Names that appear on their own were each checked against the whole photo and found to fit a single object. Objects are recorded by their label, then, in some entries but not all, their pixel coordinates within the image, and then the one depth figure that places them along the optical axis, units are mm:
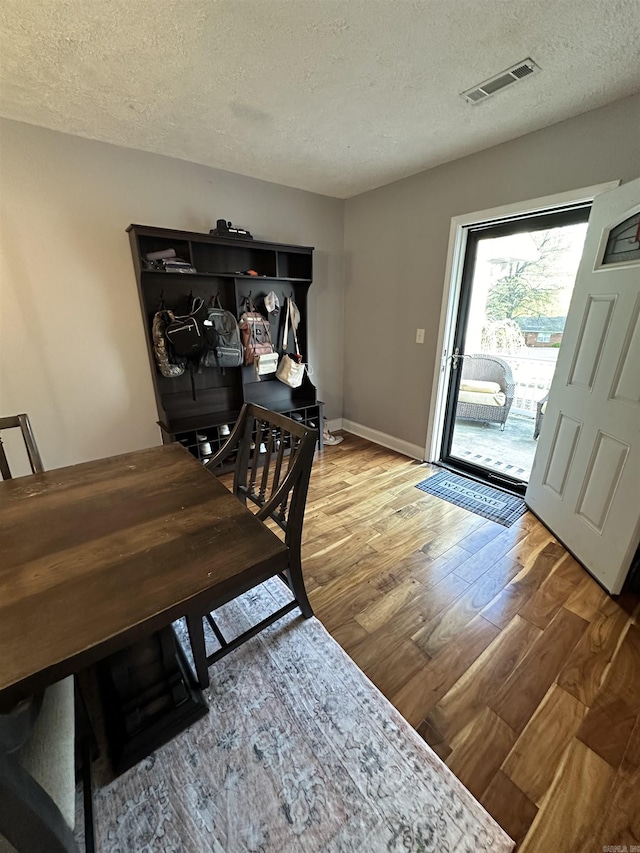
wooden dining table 685
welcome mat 2371
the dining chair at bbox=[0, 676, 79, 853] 528
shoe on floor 3623
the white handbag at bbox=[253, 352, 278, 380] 2920
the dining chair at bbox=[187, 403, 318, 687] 1232
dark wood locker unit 2494
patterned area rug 912
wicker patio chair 3670
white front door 1629
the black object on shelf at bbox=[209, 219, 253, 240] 2533
